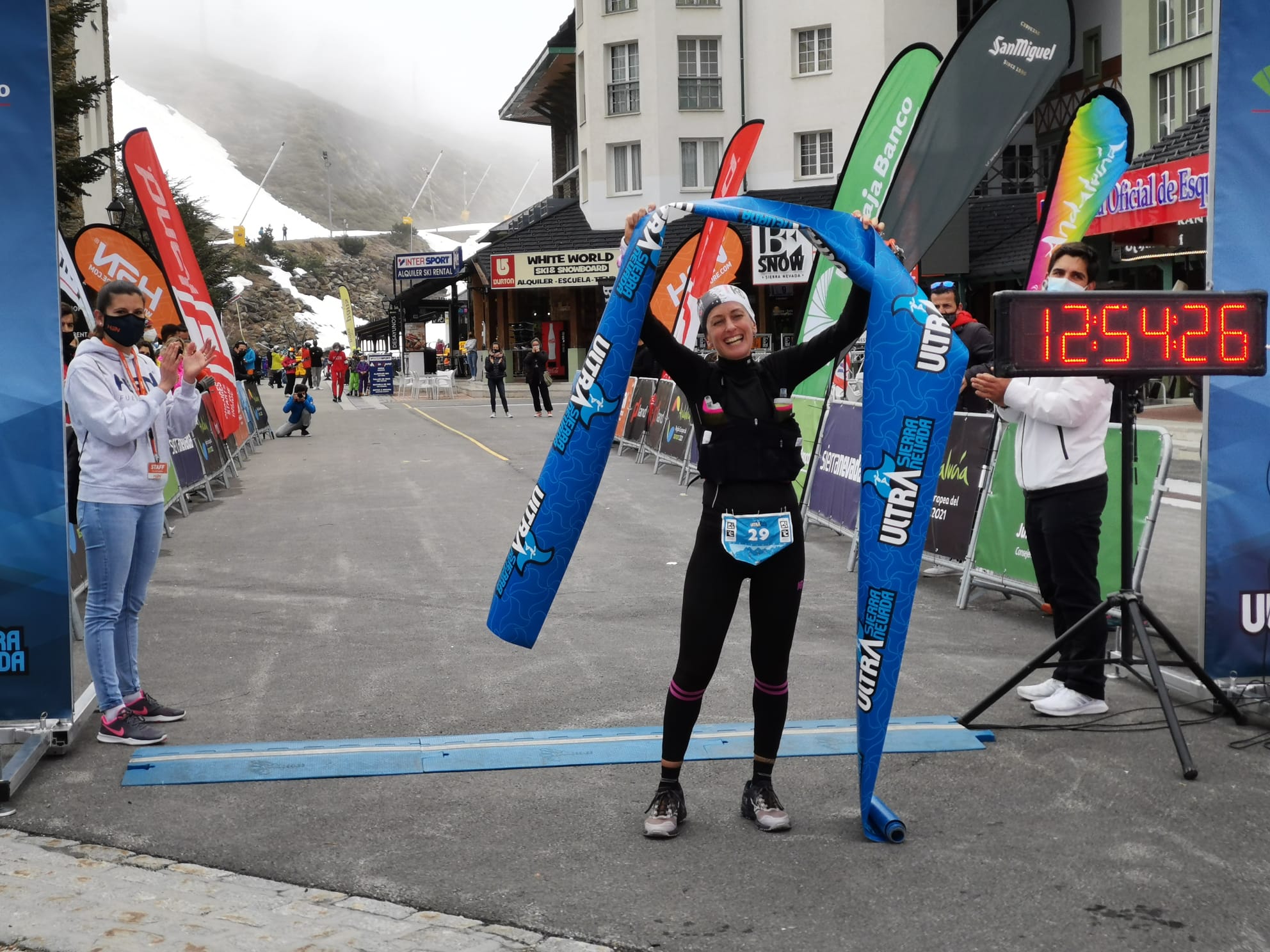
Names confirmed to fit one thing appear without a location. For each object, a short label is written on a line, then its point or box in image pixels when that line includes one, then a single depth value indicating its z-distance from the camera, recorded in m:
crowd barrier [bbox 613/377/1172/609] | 7.59
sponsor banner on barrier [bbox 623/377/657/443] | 19.83
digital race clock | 5.22
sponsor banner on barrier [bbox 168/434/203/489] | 14.68
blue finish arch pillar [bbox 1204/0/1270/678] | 6.02
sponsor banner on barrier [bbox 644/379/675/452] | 18.44
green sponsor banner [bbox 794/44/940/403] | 12.97
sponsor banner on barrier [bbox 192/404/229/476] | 16.28
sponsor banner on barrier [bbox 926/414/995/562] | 9.10
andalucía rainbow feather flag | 10.49
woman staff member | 5.70
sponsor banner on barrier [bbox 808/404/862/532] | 11.09
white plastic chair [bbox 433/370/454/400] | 47.47
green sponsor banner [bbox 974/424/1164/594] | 7.57
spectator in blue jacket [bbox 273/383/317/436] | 27.16
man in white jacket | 6.08
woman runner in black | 4.65
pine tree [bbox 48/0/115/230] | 22.05
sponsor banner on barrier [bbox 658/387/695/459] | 17.23
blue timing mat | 5.50
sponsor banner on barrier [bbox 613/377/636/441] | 20.65
